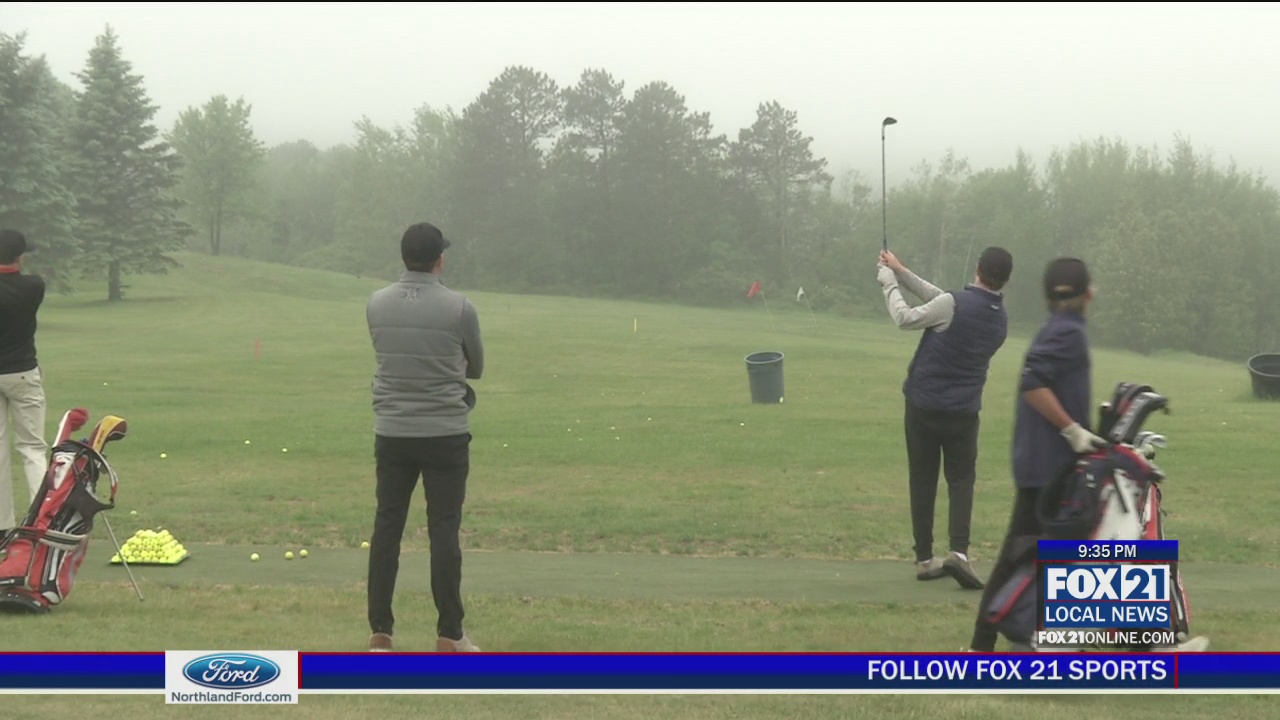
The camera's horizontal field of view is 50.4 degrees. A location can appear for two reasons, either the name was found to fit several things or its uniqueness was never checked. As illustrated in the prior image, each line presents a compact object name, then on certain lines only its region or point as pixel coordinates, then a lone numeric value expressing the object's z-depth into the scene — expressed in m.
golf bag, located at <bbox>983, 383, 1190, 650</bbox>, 5.95
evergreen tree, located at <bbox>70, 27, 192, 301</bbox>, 59.69
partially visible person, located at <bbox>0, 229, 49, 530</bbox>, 8.46
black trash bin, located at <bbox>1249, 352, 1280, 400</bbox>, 25.14
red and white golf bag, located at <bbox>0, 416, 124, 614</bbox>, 7.59
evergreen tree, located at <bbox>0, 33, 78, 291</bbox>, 50.12
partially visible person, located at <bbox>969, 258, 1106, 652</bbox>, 6.26
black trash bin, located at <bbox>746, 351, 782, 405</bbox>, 24.36
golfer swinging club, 8.25
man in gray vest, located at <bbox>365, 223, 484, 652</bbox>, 6.59
